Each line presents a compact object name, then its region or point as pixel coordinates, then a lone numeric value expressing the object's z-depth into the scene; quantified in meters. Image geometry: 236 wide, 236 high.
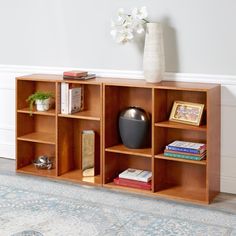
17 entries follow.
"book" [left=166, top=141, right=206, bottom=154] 3.30
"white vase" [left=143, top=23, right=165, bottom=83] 3.46
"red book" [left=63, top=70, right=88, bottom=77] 3.68
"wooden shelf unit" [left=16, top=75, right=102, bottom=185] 3.75
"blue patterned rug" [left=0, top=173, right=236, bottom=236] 2.84
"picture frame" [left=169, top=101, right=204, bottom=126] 3.35
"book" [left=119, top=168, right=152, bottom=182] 3.53
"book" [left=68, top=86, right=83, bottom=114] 3.71
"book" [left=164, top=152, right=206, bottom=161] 3.29
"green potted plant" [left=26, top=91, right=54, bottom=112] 3.86
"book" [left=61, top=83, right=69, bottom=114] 3.69
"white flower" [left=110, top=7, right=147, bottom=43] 3.56
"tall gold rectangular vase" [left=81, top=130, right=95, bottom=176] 3.73
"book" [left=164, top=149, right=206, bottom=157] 3.29
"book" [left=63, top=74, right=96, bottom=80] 3.68
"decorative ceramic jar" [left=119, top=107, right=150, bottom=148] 3.52
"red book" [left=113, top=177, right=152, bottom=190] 3.51
